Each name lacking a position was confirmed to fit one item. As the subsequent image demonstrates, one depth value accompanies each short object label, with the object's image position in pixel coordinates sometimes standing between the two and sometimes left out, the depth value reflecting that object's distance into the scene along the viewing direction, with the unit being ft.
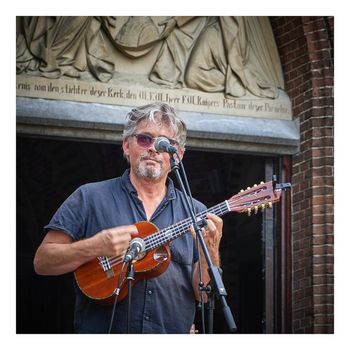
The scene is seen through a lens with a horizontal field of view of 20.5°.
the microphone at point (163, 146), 17.69
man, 18.70
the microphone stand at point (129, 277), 16.84
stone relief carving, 25.03
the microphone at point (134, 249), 17.14
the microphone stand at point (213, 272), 16.20
